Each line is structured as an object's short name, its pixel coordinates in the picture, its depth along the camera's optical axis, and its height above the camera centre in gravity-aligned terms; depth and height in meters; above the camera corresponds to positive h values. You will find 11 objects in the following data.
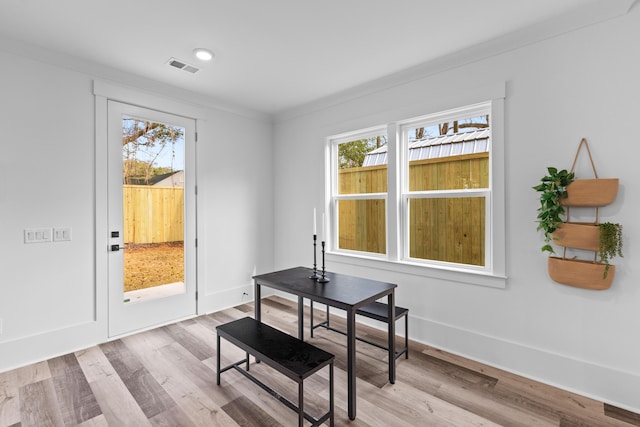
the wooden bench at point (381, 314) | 2.51 -0.82
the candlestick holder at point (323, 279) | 2.48 -0.53
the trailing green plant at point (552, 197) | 2.12 +0.10
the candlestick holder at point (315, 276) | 2.56 -0.52
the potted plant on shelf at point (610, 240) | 1.96 -0.18
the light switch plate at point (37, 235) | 2.54 -0.17
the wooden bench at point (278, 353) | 1.76 -0.86
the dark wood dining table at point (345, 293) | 1.91 -0.55
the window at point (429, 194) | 2.63 +0.18
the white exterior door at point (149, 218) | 3.02 -0.04
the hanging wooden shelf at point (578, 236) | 2.01 -0.15
